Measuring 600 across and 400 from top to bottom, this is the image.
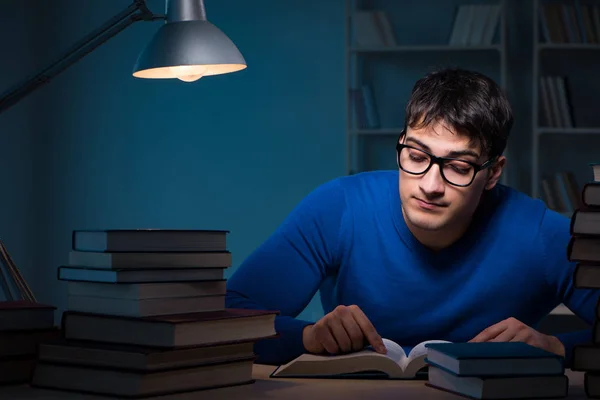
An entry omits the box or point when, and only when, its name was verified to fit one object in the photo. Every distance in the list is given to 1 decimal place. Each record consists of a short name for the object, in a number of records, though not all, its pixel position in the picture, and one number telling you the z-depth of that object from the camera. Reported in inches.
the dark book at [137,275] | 69.3
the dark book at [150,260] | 69.6
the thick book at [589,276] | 69.4
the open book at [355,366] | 73.3
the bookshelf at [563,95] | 152.9
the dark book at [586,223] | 69.6
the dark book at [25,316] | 71.2
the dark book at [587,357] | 68.7
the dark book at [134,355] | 68.0
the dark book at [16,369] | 71.0
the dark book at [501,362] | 68.2
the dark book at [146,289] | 69.2
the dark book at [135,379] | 67.9
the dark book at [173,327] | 68.2
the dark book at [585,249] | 69.5
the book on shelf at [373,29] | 159.1
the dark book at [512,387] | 68.0
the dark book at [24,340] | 71.1
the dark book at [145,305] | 69.1
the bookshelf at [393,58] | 159.6
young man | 84.4
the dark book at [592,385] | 69.3
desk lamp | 84.4
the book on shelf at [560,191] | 154.0
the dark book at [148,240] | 69.7
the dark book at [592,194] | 69.5
